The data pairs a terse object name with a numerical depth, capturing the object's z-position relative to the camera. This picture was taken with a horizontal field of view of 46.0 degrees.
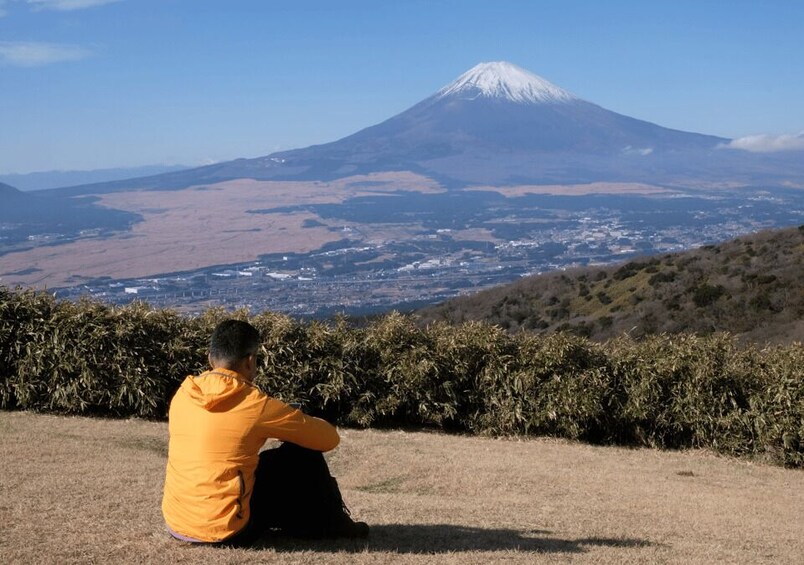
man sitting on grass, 5.64
